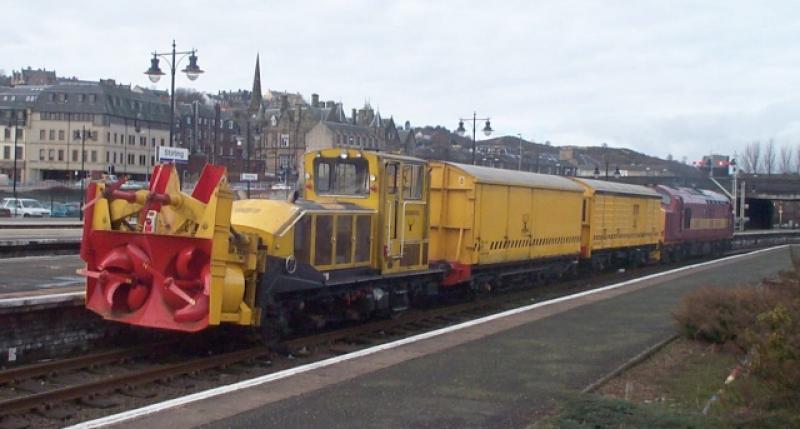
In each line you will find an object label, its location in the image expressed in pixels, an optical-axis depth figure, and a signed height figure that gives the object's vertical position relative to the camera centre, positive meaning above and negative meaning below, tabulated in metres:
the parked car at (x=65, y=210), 55.84 -2.30
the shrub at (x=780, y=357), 7.09 -1.34
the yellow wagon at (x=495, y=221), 17.16 -0.59
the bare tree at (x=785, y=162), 134.75 +7.72
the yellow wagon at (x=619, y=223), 24.81 -0.77
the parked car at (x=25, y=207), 51.53 -2.06
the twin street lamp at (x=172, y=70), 25.39 +3.59
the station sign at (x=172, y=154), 23.02 +0.82
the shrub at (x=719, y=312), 12.78 -1.75
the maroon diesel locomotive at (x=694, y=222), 34.06 -0.85
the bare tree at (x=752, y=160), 128.88 +7.54
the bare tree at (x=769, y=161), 123.32 +7.17
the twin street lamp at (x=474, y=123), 36.47 +3.04
